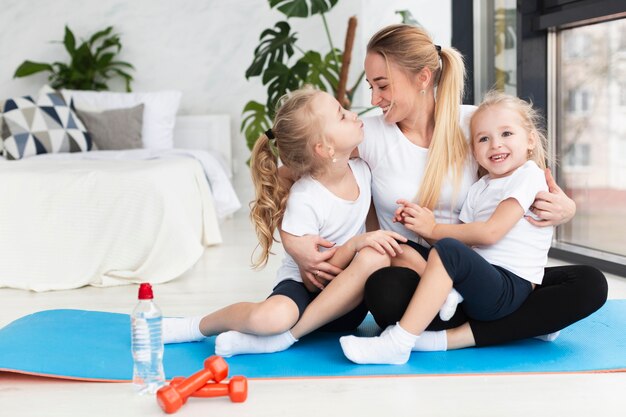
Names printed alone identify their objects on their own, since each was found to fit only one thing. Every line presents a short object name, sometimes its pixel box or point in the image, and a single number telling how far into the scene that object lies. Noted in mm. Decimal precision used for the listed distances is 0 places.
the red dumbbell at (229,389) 1582
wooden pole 4141
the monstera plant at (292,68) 3875
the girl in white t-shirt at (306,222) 1893
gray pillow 4746
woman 1880
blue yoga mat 1770
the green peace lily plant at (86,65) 5387
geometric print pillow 4285
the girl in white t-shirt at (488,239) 1777
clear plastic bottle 1645
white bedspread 3006
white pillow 4957
